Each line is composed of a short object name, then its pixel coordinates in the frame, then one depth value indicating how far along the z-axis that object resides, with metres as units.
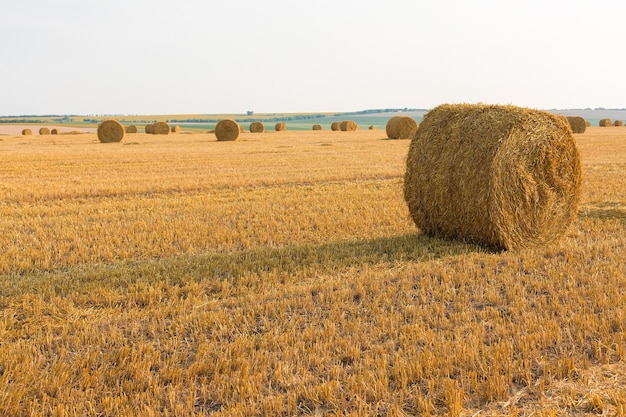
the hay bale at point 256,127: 48.78
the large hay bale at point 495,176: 7.61
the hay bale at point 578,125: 39.81
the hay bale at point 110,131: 33.44
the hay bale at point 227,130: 34.56
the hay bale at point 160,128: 46.22
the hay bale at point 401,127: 32.78
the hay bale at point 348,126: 51.19
